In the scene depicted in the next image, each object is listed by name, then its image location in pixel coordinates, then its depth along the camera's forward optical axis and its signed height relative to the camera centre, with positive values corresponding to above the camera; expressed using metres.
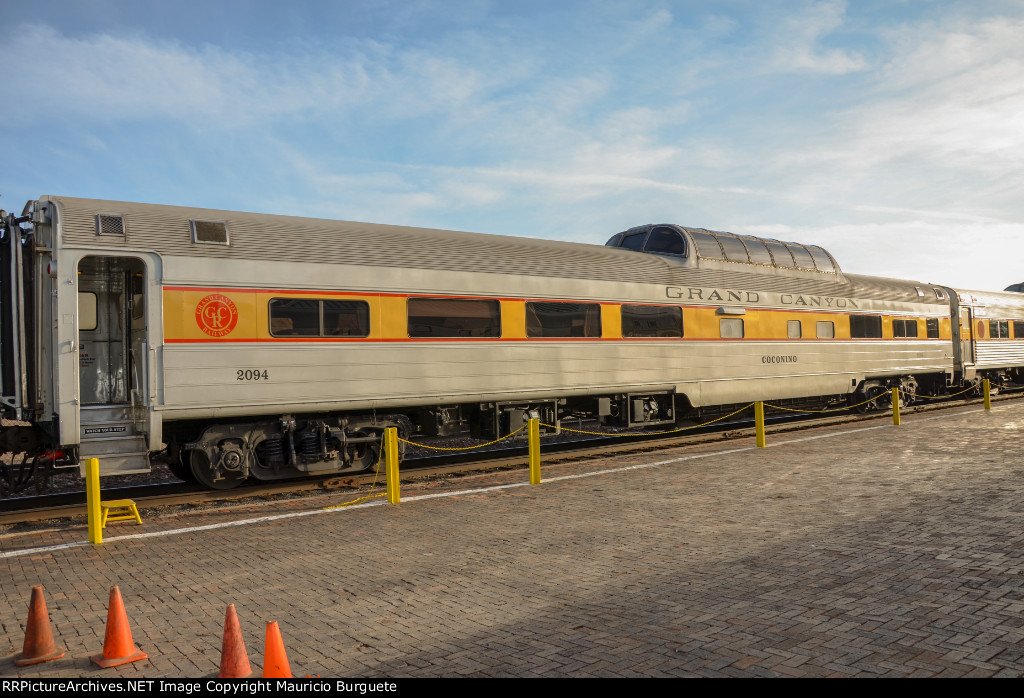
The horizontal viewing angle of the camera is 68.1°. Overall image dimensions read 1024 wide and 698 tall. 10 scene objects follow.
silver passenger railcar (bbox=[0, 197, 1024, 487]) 9.27 +0.46
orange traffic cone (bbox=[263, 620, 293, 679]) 3.96 -1.52
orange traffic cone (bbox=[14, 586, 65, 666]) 4.70 -1.63
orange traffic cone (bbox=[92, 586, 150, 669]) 4.65 -1.65
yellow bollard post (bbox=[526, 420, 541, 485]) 10.99 -1.35
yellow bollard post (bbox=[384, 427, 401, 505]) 9.79 -1.23
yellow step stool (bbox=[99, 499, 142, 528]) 8.75 -1.66
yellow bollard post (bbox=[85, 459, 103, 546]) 8.02 -1.32
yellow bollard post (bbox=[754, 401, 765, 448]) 14.06 -1.35
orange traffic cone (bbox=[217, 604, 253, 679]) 4.12 -1.55
